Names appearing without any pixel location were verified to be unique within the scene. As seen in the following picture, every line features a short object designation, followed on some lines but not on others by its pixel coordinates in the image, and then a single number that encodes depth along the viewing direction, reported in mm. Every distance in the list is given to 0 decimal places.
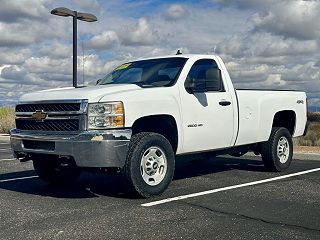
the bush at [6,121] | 20106
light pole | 12455
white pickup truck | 4536
